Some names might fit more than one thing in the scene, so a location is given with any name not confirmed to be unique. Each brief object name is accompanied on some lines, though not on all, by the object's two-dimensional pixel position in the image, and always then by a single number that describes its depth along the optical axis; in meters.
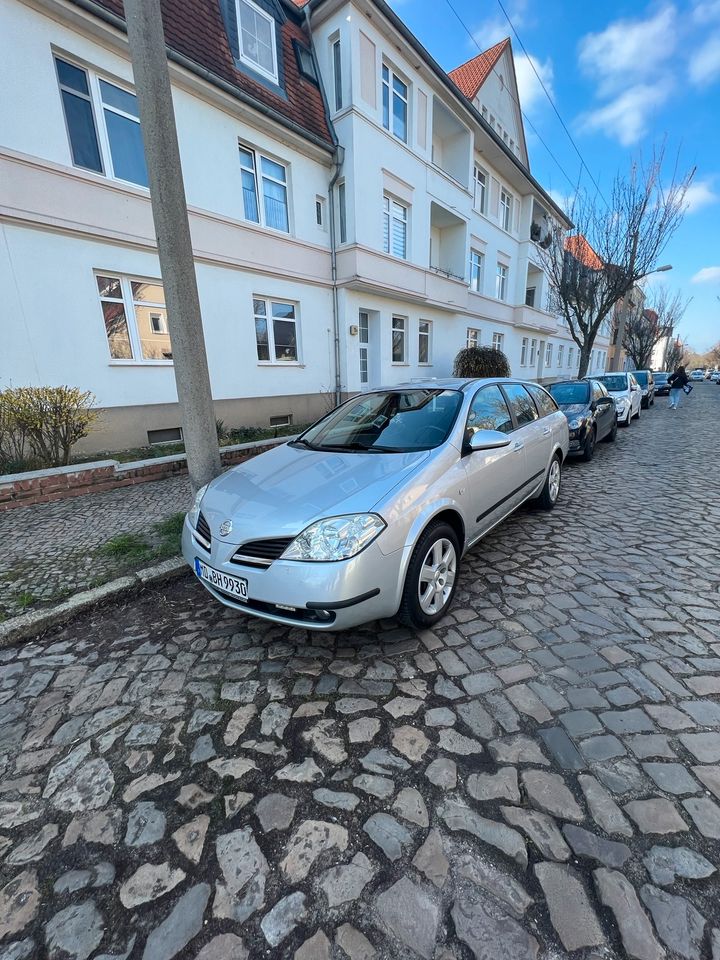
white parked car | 12.34
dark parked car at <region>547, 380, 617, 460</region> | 7.79
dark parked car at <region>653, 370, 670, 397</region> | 29.67
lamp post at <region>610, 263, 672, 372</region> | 19.13
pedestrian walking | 17.05
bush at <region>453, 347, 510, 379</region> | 14.52
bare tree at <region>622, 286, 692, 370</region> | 32.28
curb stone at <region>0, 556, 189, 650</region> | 2.87
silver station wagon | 2.34
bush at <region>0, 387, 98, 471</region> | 5.49
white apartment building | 6.86
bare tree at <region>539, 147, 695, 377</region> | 14.41
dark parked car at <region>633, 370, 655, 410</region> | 19.84
